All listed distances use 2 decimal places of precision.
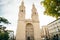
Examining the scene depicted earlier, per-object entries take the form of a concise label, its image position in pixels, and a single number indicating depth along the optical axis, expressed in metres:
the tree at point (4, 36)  29.03
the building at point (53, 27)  56.80
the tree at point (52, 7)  9.36
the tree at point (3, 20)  26.28
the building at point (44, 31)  79.79
